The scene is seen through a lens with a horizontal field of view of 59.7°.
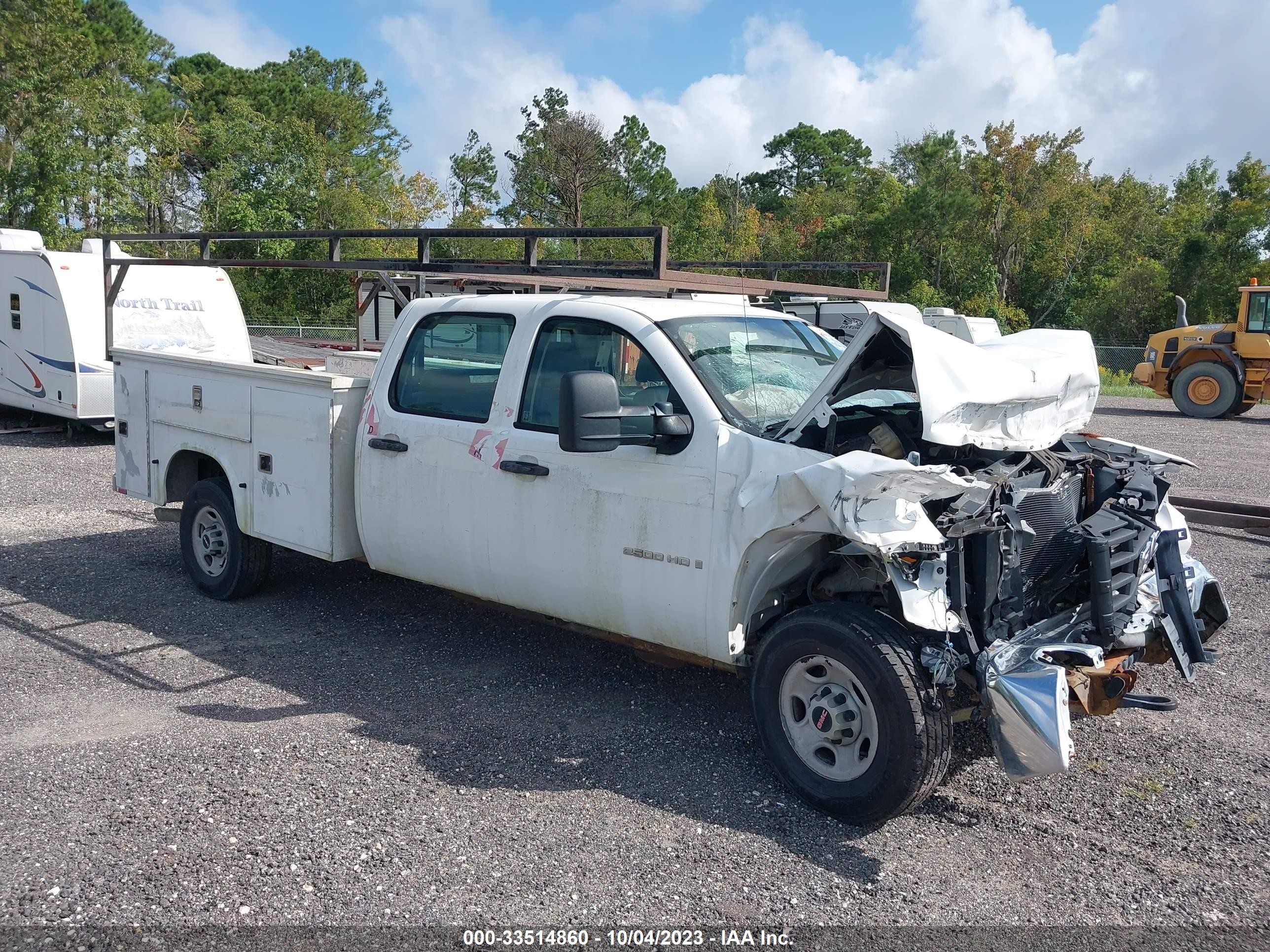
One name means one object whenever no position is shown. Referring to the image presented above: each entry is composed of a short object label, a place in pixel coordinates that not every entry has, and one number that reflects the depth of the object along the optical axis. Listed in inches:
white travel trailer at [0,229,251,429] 535.5
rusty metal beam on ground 369.1
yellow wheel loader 861.8
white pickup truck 161.0
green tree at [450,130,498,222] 1908.2
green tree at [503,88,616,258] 1550.2
